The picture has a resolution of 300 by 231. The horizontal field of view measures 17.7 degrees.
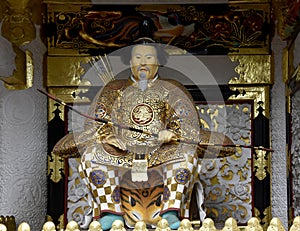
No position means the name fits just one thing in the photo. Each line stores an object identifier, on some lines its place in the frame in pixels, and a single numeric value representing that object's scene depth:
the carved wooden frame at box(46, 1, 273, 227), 5.53
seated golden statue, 4.72
